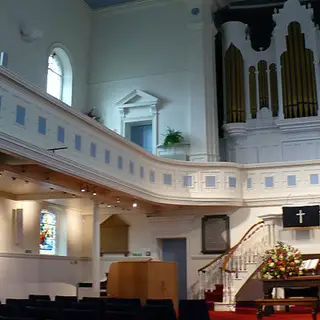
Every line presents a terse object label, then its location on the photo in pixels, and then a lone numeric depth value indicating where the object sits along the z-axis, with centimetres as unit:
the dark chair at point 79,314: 715
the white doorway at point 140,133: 2144
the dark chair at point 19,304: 834
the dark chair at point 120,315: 741
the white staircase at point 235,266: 1612
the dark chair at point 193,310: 909
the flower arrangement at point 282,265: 1216
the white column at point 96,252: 1614
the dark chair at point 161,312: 817
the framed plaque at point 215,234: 1889
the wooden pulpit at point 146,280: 1247
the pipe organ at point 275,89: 1958
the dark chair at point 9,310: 817
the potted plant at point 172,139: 1984
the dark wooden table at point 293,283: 1188
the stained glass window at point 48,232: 1852
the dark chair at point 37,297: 1128
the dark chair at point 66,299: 986
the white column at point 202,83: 2009
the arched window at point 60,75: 2031
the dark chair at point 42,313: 782
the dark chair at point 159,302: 912
